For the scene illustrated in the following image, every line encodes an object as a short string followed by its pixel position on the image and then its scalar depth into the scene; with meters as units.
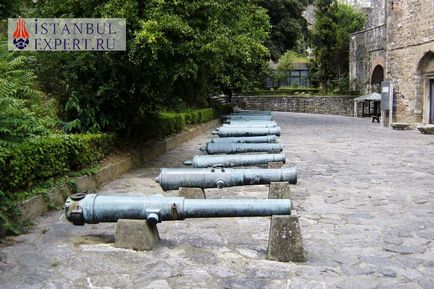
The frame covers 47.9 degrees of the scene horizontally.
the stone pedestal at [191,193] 5.55
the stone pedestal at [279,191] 5.42
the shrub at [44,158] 4.76
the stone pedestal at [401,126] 19.06
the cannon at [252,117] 14.97
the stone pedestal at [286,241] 3.98
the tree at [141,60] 7.42
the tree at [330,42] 31.94
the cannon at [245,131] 10.36
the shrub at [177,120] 11.54
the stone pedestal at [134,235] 4.20
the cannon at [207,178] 5.59
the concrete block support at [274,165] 6.81
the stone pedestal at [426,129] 16.64
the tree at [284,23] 25.11
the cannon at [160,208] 4.22
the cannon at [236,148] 8.47
